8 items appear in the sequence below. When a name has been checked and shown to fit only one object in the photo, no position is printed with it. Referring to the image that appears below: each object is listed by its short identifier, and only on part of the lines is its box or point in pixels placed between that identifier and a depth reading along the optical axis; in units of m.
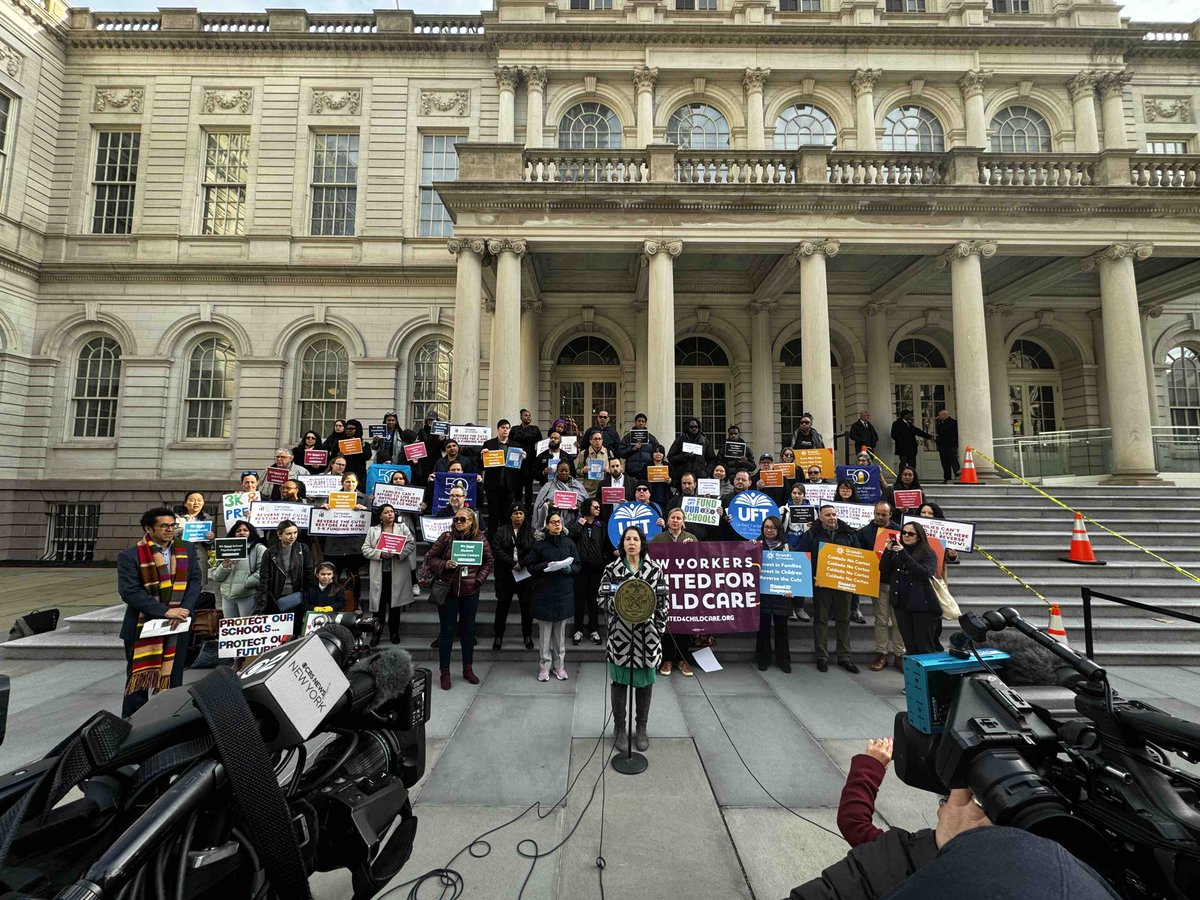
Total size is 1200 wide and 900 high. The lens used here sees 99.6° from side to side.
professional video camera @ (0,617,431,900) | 1.06
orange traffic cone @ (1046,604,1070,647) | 4.84
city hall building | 15.80
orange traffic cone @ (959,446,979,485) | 11.18
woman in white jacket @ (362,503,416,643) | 6.54
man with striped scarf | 4.98
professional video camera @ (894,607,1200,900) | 1.18
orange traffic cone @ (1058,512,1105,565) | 8.30
